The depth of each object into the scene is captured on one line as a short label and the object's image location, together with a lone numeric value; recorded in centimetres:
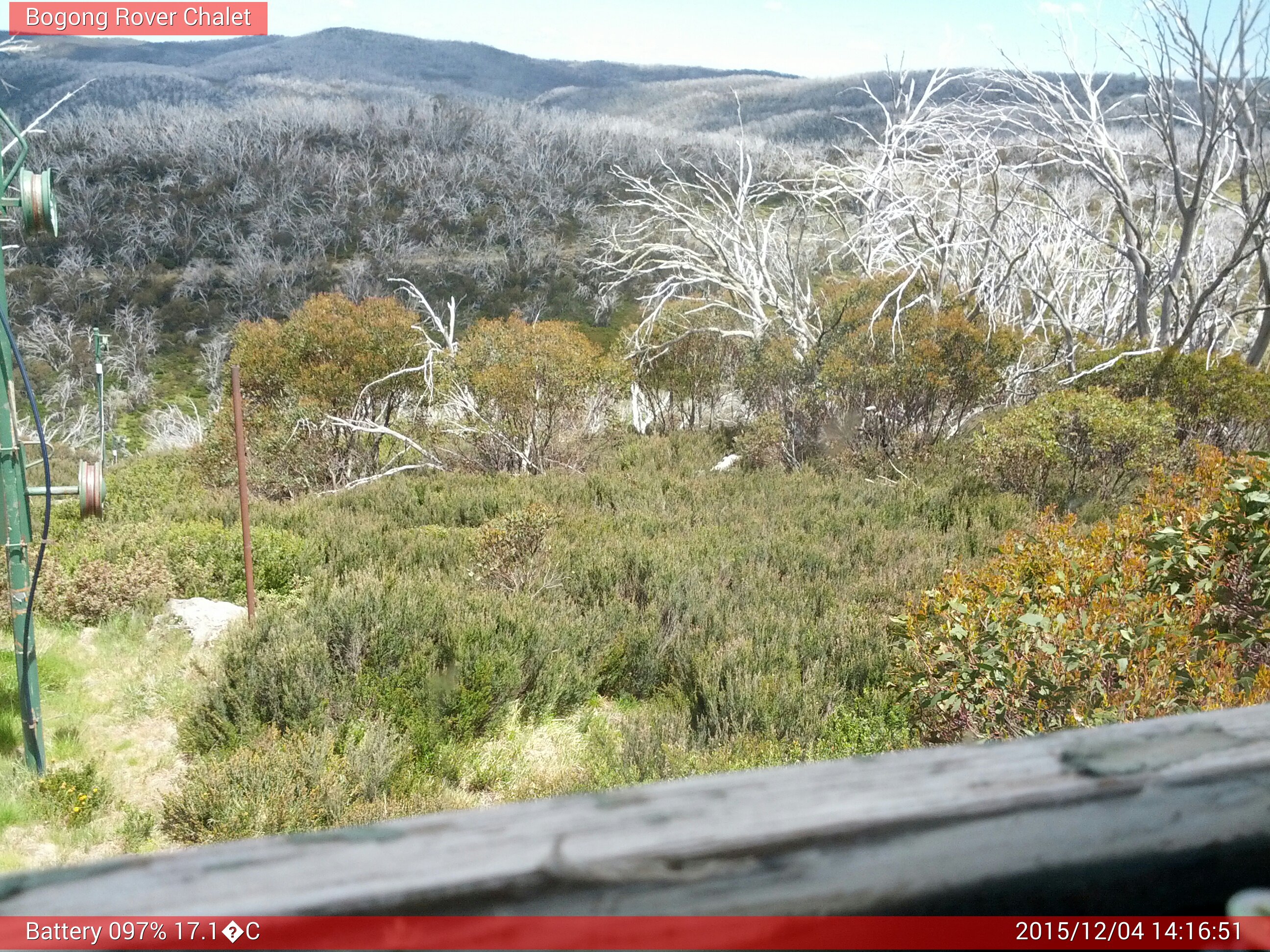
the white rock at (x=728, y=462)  1170
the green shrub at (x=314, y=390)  1179
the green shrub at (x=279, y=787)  368
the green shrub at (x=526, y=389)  1176
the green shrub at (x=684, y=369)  1455
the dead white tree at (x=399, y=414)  1188
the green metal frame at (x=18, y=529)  389
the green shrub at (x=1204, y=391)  925
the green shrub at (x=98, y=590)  627
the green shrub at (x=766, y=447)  1170
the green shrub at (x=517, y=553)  678
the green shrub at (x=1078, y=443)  847
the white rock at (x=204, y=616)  606
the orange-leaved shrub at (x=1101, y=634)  341
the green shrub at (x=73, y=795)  388
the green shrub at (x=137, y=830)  370
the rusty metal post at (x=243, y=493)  589
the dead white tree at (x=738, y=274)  1290
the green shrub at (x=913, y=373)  1053
